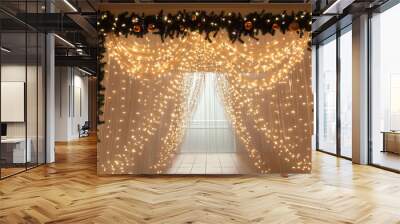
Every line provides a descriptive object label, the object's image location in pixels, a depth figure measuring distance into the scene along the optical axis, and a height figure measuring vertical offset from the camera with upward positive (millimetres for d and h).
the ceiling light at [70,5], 5609 +1655
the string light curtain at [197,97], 6090 +235
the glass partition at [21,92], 6363 +385
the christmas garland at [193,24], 6047 +1414
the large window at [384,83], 7098 +537
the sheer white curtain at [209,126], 6152 -238
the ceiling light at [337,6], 5816 +1734
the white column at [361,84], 7539 +533
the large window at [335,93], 8547 +430
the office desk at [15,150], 6742 -688
